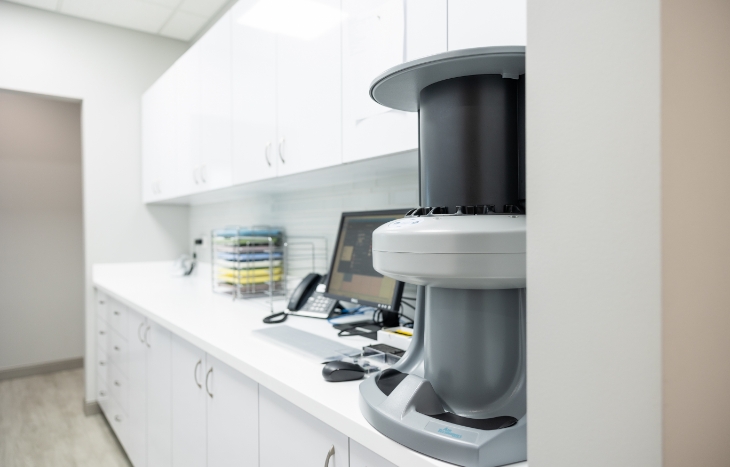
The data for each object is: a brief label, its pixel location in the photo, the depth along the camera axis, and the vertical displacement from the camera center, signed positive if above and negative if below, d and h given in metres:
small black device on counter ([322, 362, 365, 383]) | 1.04 -0.34
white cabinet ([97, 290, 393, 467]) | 1.00 -0.58
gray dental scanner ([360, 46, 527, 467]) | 0.65 -0.05
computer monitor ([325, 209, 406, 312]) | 1.57 -0.18
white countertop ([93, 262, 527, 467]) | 0.82 -0.37
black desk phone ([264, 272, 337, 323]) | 1.82 -0.32
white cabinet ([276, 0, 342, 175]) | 1.49 +0.44
